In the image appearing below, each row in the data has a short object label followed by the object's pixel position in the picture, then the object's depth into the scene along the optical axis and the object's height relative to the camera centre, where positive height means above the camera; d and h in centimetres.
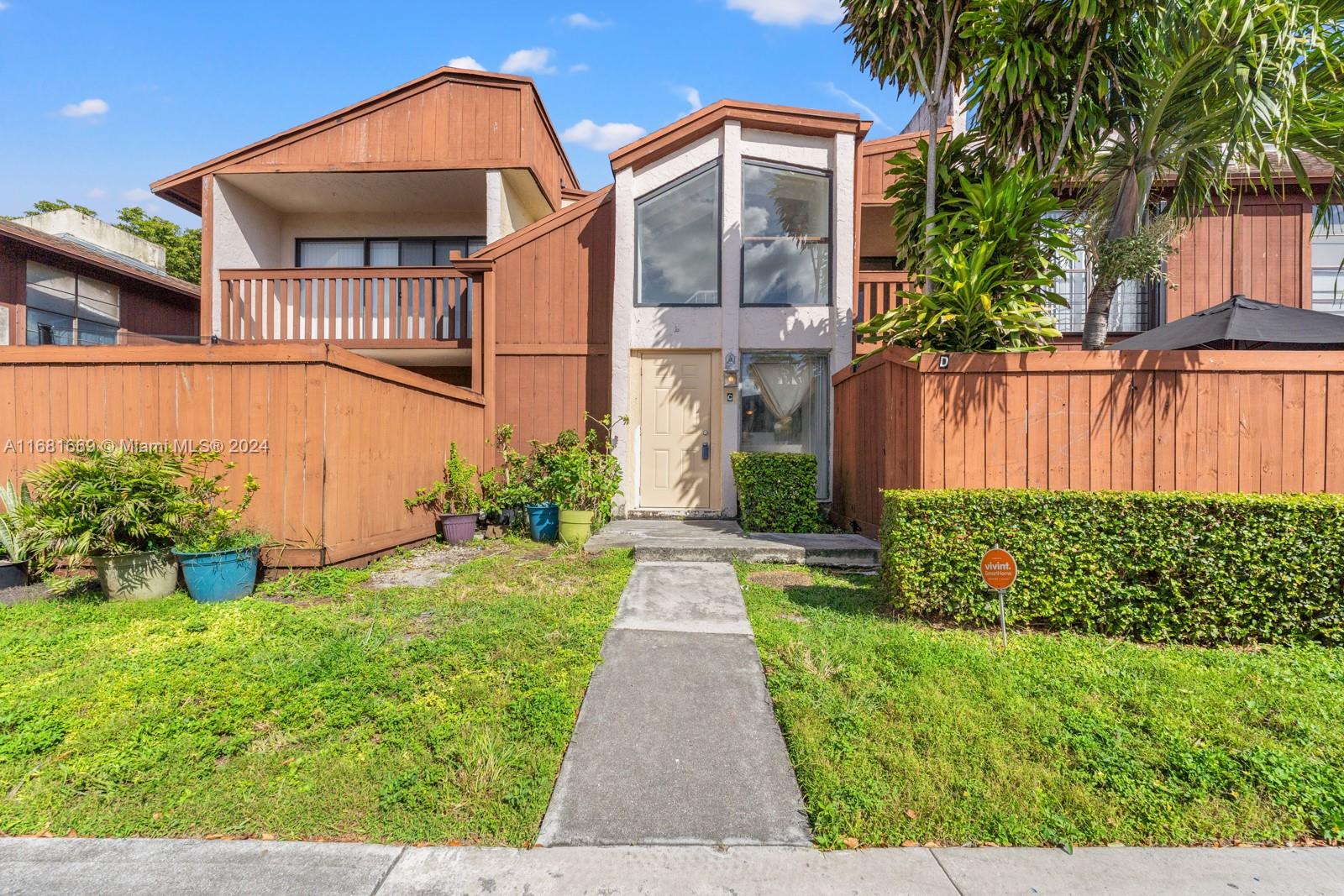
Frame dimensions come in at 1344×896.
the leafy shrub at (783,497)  681 -60
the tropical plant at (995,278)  475 +141
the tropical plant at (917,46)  586 +419
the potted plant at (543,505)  720 -75
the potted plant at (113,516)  420 -55
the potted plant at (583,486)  668 -51
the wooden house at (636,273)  791 +256
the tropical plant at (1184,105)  437 +300
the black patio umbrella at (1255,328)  524 +111
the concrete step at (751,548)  562 -102
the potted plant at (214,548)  442 -81
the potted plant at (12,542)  450 -79
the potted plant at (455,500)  702 -70
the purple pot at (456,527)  703 -101
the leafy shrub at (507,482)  756 -52
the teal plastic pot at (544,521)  720 -95
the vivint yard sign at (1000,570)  362 -77
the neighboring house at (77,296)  984 +285
